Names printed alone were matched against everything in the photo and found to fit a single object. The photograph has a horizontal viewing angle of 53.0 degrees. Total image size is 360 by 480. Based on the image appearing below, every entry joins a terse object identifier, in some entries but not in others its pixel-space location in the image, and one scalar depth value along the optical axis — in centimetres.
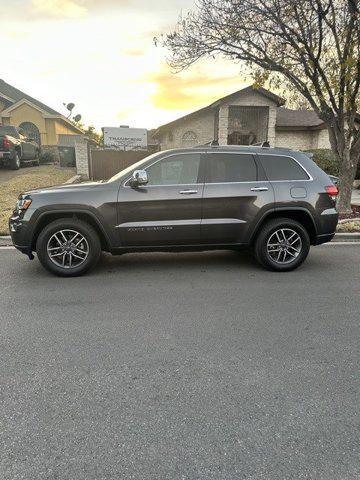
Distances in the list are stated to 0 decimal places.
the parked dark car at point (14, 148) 1523
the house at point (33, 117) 2702
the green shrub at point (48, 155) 2206
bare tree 779
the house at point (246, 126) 2159
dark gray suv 498
